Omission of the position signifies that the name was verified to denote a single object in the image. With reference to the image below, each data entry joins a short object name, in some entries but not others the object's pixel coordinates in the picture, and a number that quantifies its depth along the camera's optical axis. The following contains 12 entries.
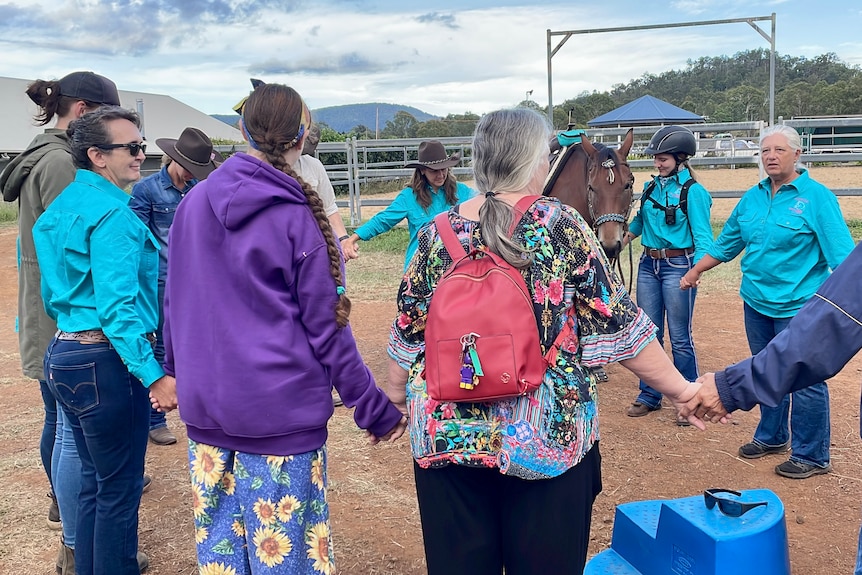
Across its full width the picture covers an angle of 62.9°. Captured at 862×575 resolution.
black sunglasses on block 2.48
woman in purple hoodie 1.96
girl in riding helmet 5.02
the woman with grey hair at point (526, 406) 1.98
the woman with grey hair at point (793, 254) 4.07
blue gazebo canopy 27.33
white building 31.75
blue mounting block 2.37
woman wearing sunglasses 2.56
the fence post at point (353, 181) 15.45
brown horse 5.21
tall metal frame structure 13.27
